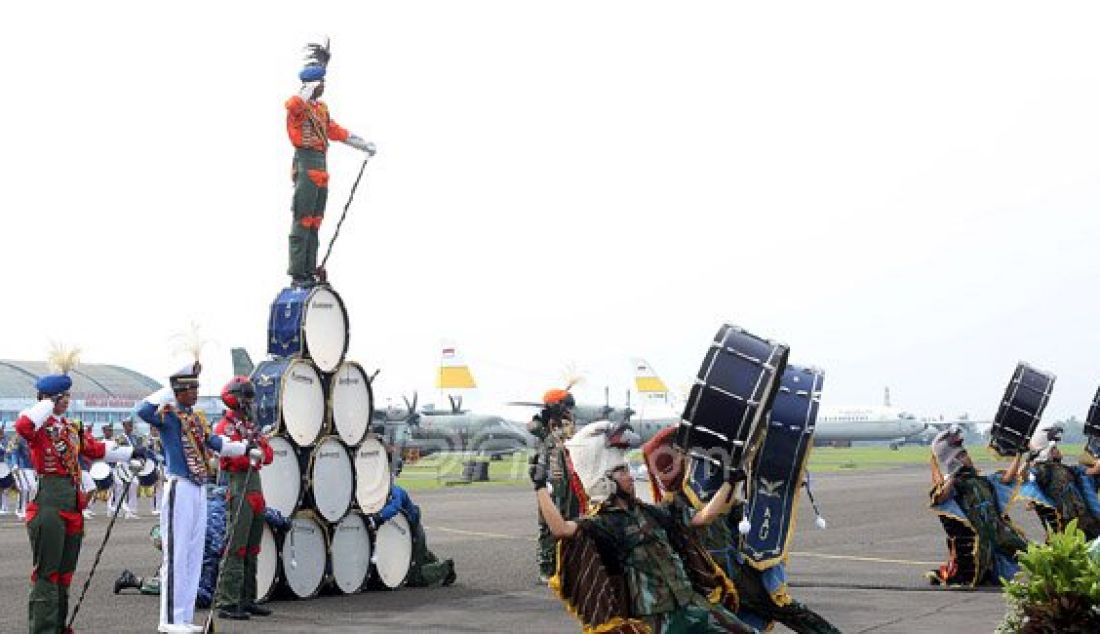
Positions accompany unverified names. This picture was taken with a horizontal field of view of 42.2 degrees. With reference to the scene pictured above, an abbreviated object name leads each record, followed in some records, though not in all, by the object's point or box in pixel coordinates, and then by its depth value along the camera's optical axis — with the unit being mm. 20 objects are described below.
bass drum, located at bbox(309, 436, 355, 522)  15047
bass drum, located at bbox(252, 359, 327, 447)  14664
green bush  6684
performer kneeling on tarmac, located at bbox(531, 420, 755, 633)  6973
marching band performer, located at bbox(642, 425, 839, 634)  8484
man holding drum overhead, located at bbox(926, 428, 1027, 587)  15320
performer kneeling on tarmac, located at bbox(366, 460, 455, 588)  16141
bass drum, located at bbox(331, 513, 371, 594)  15266
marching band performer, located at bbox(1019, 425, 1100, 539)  16844
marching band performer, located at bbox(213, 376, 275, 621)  13281
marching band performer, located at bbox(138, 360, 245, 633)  11602
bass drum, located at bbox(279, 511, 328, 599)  14664
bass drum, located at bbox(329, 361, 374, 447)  15461
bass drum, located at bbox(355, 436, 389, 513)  15758
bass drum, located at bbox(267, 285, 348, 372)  15109
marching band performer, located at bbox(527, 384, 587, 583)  13781
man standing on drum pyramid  15633
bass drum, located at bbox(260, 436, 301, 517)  14500
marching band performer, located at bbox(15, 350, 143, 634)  10773
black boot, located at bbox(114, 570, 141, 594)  15235
